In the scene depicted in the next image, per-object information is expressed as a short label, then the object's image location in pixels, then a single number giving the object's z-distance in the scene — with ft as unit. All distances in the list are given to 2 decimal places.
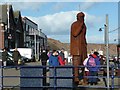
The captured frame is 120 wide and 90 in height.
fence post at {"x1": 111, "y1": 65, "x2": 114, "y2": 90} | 47.40
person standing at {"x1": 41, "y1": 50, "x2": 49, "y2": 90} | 91.40
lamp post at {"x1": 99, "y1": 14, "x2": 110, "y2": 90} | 39.42
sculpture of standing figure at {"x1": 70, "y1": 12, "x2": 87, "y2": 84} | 58.75
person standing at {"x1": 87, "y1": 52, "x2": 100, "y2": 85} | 55.83
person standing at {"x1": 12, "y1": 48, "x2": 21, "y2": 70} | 101.15
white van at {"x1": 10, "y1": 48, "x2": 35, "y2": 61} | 210.18
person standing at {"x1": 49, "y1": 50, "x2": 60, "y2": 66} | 59.00
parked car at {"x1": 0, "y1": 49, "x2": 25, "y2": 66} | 123.75
